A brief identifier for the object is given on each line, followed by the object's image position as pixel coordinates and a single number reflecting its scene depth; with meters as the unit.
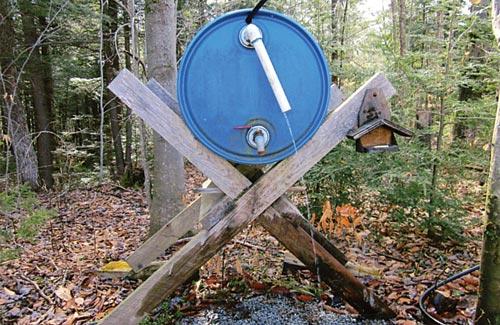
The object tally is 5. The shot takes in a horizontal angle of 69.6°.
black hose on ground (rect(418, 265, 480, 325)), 2.42
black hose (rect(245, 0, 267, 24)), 1.83
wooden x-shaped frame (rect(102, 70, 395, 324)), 2.12
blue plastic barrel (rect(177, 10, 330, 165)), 1.94
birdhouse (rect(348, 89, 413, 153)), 2.18
